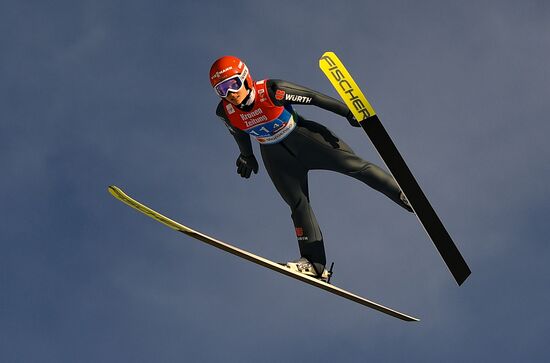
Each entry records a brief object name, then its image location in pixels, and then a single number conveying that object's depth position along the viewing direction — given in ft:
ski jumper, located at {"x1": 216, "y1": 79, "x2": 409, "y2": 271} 39.86
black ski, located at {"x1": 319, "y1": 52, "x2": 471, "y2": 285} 38.88
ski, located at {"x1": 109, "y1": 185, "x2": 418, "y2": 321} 40.78
